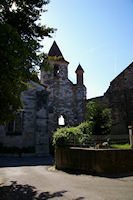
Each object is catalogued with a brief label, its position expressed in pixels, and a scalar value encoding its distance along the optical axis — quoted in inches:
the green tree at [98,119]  455.3
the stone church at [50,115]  573.4
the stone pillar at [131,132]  273.3
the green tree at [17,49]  168.2
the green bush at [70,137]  310.3
